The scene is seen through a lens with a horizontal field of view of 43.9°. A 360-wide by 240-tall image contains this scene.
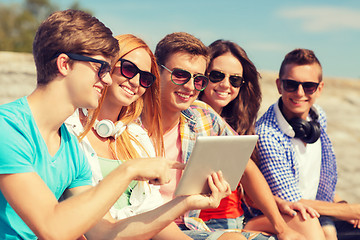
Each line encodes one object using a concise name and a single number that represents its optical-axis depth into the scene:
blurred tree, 32.56
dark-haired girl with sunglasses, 3.71
